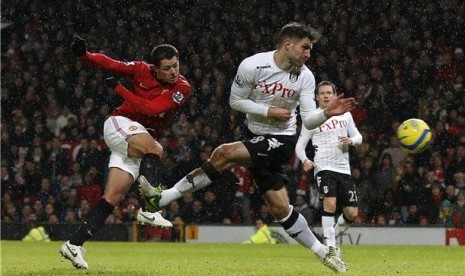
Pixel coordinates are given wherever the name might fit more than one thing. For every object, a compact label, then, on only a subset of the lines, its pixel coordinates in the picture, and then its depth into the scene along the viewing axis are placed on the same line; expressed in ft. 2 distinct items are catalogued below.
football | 36.60
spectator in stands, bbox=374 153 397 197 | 57.47
